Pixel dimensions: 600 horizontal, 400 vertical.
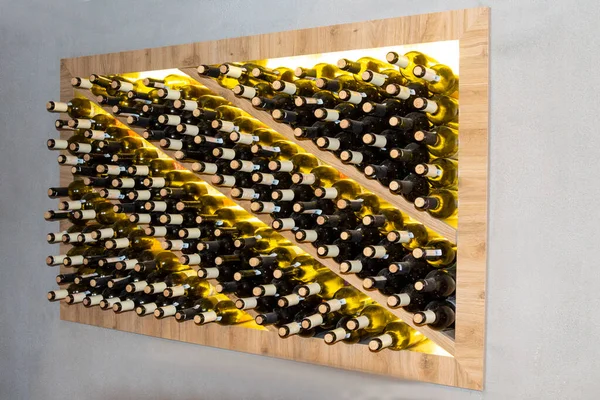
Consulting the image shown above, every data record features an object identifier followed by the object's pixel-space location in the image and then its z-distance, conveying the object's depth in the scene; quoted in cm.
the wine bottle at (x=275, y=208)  195
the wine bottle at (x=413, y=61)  181
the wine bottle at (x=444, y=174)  177
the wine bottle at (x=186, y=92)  215
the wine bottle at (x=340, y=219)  185
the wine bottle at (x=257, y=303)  200
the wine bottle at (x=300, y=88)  193
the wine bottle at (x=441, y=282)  175
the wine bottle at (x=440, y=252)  177
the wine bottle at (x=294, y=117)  189
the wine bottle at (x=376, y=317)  193
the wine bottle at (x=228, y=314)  219
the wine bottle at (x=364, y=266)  179
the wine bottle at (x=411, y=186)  173
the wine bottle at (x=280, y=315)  198
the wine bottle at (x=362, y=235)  181
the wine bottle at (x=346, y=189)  194
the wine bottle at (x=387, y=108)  178
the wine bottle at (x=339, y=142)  180
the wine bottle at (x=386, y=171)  177
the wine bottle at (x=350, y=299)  194
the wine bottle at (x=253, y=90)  198
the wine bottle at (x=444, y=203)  178
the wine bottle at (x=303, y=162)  201
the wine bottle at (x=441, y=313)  178
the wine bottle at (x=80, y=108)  248
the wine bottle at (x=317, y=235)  185
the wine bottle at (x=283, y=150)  203
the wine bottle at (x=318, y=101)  186
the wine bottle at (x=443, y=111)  178
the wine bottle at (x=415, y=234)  181
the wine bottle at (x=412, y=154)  172
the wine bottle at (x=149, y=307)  221
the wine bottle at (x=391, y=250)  181
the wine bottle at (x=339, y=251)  183
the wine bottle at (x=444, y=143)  177
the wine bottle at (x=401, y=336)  188
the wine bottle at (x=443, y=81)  179
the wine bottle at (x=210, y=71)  201
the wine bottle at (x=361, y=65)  184
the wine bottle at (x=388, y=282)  178
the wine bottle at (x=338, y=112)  180
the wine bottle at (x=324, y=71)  197
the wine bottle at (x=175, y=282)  220
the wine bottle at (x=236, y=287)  205
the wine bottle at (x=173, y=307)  216
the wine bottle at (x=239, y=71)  199
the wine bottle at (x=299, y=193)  196
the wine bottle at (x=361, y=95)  179
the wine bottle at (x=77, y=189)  250
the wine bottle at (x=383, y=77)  176
